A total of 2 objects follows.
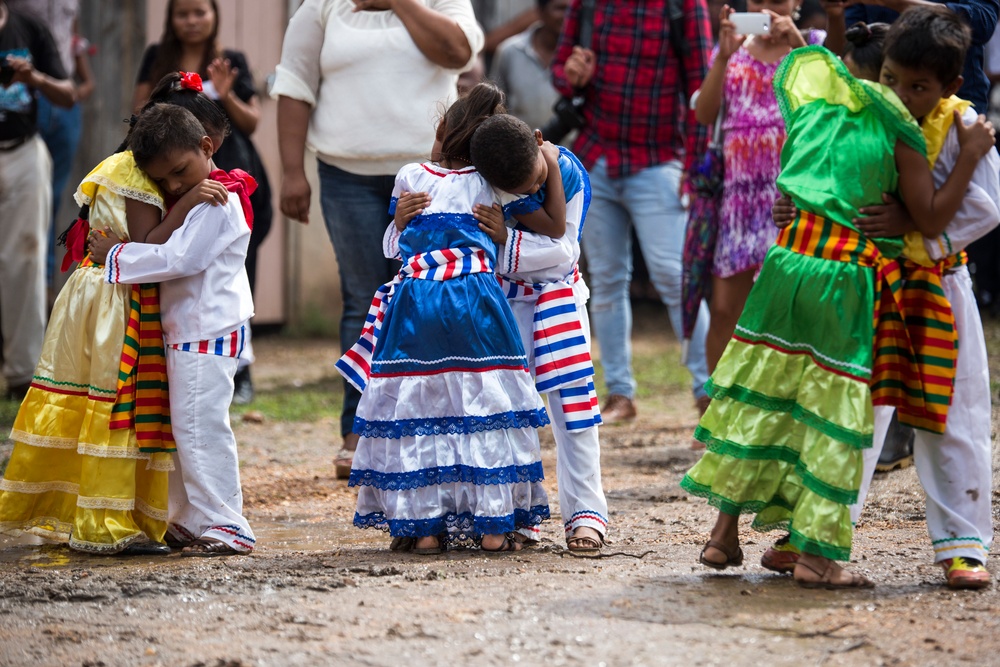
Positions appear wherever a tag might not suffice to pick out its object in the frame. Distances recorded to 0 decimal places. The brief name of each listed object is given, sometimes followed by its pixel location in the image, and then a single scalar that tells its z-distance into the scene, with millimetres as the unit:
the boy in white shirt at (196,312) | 8078
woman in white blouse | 10281
